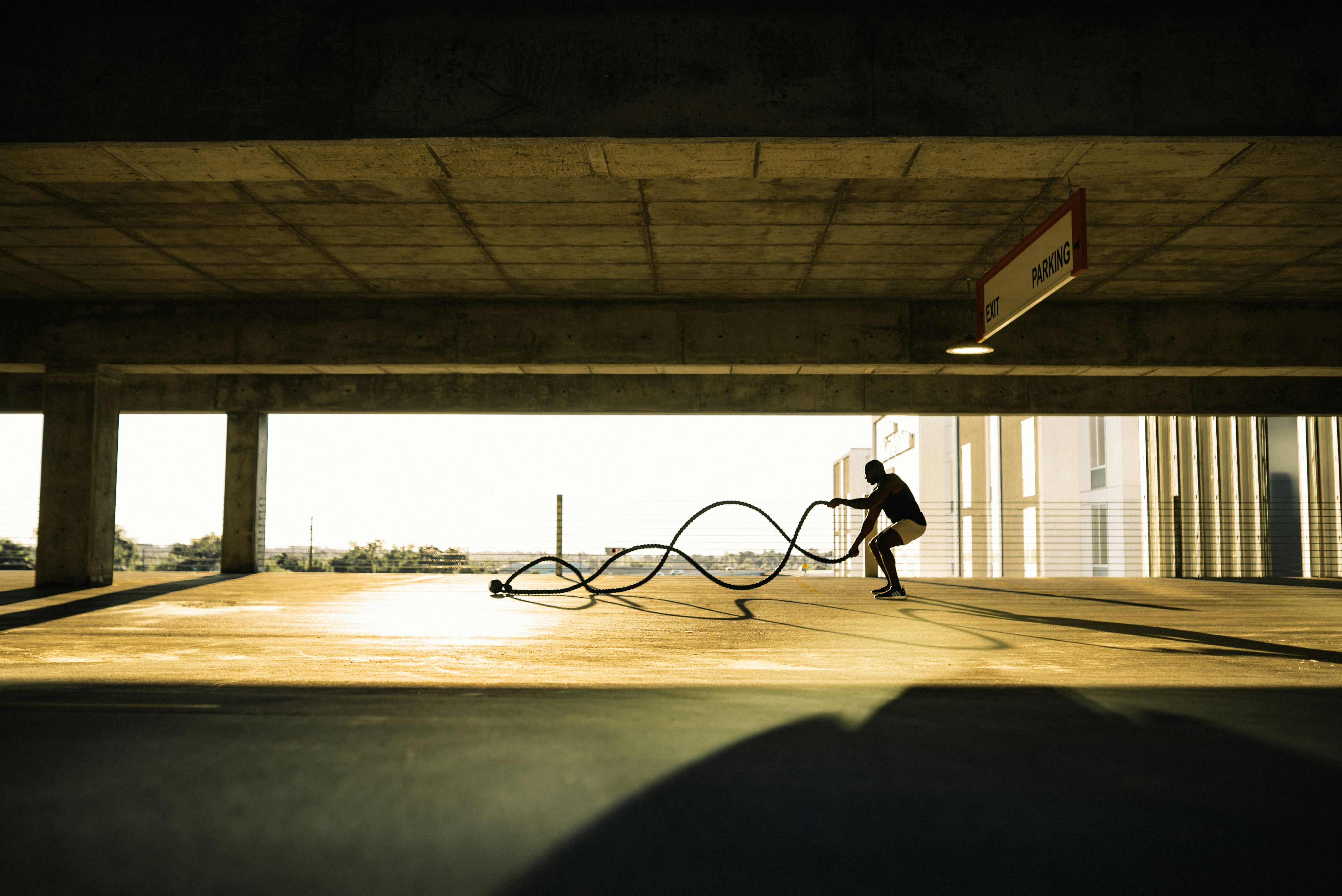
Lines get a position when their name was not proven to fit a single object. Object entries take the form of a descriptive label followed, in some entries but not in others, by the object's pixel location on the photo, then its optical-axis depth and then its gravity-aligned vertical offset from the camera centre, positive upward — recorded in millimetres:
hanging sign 5387 +1694
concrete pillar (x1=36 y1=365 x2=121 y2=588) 10648 +36
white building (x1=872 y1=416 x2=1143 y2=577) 25953 -295
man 8812 -305
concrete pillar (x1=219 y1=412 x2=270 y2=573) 15586 -209
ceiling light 8844 +1543
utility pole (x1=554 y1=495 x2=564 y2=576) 15062 -842
